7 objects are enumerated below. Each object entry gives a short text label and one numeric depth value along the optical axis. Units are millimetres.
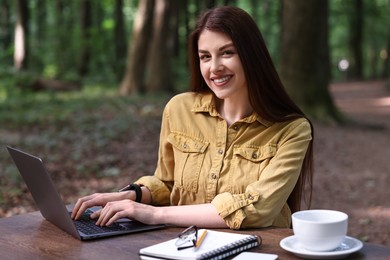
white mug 1976
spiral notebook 1975
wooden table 2066
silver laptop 2270
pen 2073
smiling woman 2459
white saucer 1989
